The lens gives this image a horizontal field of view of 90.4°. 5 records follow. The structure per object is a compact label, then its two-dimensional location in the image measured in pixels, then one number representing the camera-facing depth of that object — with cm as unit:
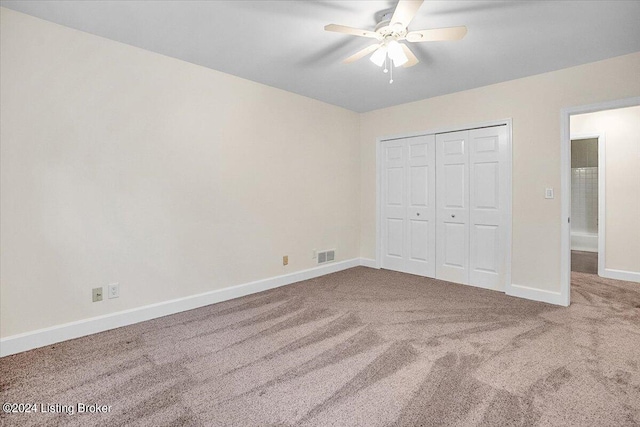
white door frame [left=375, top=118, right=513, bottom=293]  363
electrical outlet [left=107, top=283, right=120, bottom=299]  270
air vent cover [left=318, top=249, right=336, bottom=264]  450
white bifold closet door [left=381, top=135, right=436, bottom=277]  437
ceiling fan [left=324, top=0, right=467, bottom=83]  197
